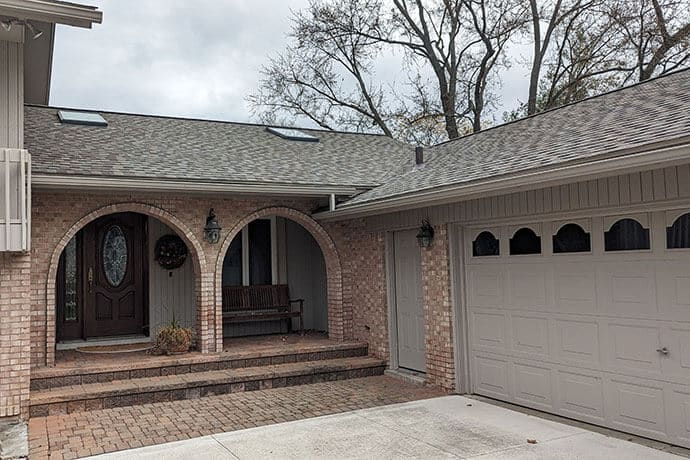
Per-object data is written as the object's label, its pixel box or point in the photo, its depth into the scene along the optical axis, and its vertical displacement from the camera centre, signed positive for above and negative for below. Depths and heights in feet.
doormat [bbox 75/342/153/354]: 28.08 -3.71
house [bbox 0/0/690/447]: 16.70 +1.02
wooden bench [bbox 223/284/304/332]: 32.07 -2.03
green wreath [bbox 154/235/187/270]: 31.91 +0.98
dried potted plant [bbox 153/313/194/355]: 26.43 -3.18
